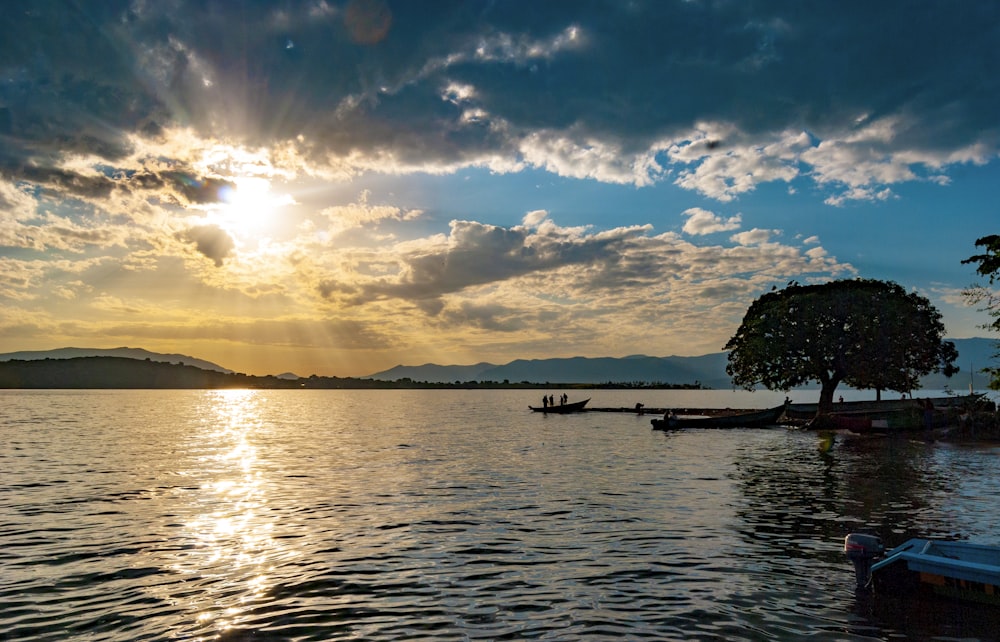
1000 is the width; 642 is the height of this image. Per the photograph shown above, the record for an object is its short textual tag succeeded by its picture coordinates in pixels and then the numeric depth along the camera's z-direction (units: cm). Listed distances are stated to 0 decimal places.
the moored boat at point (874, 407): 6856
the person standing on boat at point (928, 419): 6269
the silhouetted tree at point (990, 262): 3278
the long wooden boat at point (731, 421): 7356
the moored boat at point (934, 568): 1298
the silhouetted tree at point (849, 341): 6788
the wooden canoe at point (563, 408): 11469
